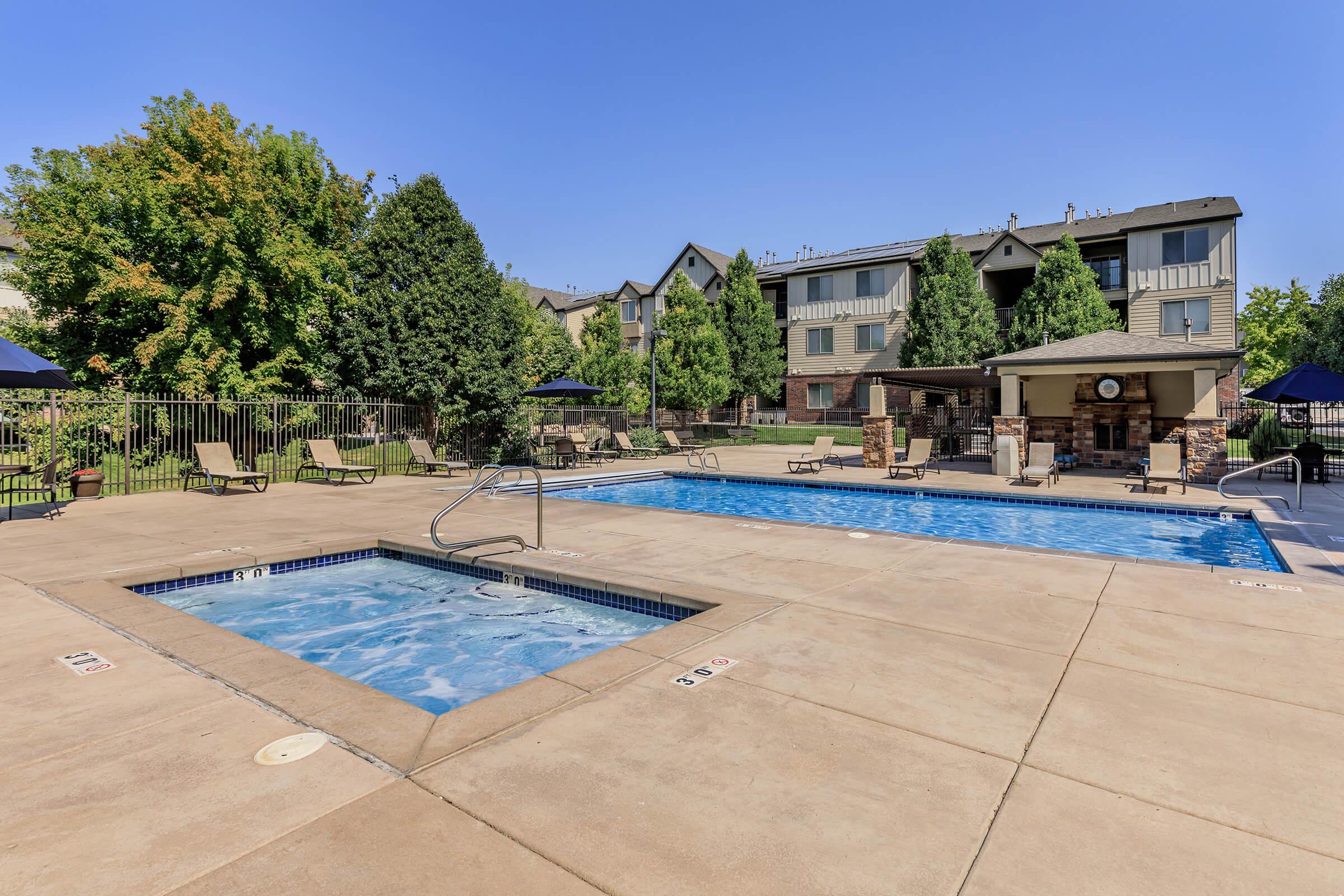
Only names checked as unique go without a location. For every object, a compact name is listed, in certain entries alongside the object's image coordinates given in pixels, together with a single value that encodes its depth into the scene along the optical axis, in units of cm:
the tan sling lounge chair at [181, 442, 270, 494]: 1313
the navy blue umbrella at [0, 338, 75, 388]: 881
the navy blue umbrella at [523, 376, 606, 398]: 2033
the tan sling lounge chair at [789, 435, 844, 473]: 1842
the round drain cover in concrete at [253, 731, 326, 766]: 288
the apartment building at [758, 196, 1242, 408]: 2841
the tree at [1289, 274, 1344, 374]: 2534
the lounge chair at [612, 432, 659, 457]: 2366
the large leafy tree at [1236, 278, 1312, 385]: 4053
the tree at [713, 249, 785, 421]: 3591
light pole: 2386
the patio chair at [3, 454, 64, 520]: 1015
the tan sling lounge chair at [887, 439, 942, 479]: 1625
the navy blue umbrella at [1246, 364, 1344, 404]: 1363
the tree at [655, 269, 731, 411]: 3031
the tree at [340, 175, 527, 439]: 1775
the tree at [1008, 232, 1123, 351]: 2802
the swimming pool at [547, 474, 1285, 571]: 925
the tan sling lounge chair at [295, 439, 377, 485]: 1476
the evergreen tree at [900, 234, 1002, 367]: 3081
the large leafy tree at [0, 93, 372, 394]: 1734
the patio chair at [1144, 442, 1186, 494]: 1362
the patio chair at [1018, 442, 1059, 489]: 1453
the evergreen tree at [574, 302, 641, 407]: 3177
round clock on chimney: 1795
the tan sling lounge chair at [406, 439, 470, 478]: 1653
